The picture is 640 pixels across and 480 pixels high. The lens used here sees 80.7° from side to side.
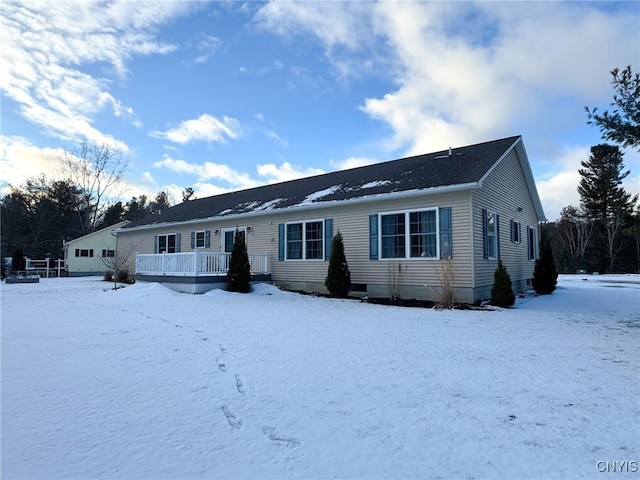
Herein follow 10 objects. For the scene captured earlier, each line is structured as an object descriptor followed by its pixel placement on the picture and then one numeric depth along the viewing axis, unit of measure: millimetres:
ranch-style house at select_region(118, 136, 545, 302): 10398
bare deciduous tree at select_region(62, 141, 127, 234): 34031
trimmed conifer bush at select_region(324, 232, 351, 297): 11703
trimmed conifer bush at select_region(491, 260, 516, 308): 9820
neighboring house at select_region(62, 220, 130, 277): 27078
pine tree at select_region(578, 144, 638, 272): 32375
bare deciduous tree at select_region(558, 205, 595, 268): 34353
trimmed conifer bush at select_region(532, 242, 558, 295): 13539
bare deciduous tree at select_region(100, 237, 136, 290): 18984
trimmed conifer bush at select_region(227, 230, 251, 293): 12594
